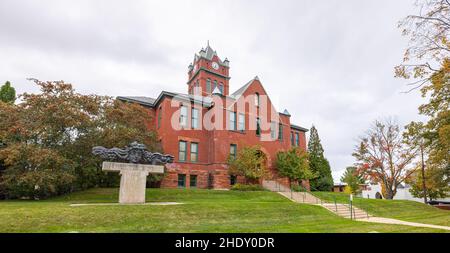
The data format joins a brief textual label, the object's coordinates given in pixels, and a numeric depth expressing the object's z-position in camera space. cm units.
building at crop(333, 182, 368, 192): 6118
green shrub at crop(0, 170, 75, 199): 1673
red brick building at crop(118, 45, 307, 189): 2817
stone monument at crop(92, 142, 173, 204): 1559
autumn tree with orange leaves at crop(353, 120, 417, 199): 3395
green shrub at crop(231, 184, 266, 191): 2702
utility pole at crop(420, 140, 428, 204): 3204
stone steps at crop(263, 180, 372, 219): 1823
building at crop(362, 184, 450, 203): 5625
